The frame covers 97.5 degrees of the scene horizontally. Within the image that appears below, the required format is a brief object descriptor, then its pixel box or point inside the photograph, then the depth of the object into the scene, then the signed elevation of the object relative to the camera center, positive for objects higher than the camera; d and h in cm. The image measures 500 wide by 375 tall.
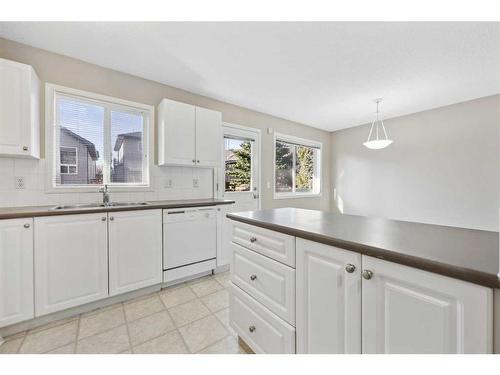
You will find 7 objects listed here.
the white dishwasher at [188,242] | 241 -64
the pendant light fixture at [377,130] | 434 +115
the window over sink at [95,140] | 226 +53
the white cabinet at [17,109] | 178 +65
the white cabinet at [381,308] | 64 -43
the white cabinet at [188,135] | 263 +66
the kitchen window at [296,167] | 440 +44
